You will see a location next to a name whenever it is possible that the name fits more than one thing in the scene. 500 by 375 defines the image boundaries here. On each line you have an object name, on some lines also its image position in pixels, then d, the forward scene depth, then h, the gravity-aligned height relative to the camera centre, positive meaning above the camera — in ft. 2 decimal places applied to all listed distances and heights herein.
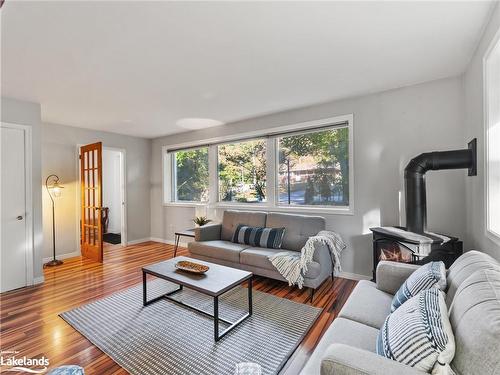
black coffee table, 6.69 -2.76
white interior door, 10.03 -0.81
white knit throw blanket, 8.89 -2.76
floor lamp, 13.62 -0.06
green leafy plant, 14.59 -1.97
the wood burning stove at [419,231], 7.46 -1.61
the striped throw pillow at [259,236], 11.08 -2.31
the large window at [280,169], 11.42 +1.00
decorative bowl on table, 7.84 -2.60
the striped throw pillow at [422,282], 4.78 -1.95
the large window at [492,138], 5.79 +1.11
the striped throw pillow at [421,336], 3.06 -2.07
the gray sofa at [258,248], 9.24 -2.71
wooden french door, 13.57 -0.65
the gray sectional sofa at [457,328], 2.78 -2.02
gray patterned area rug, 5.85 -4.11
